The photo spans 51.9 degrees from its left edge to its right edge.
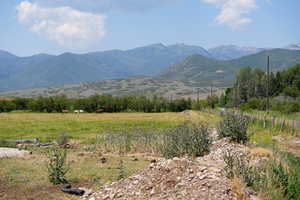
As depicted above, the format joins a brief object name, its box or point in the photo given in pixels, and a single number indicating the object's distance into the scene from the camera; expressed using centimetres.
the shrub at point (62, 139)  2202
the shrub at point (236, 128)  1405
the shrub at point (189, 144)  1241
